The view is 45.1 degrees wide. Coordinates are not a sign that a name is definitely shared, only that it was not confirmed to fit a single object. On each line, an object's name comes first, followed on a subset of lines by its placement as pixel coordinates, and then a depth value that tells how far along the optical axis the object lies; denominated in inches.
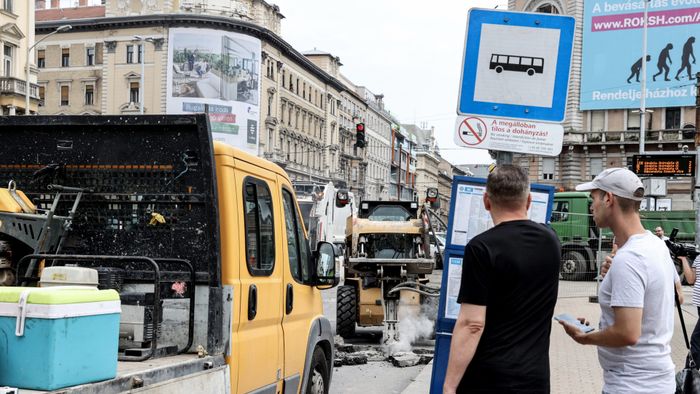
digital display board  709.3
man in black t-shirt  147.8
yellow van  195.8
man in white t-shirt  153.3
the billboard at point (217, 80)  2972.4
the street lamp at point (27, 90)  1882.5
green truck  933.8
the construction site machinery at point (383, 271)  532.4
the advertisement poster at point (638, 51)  2491.4
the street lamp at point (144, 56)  2795.8
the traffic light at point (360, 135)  1387.8
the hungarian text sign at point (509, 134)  228.8
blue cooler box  142.4
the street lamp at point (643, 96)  1845.5
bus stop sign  228.7
